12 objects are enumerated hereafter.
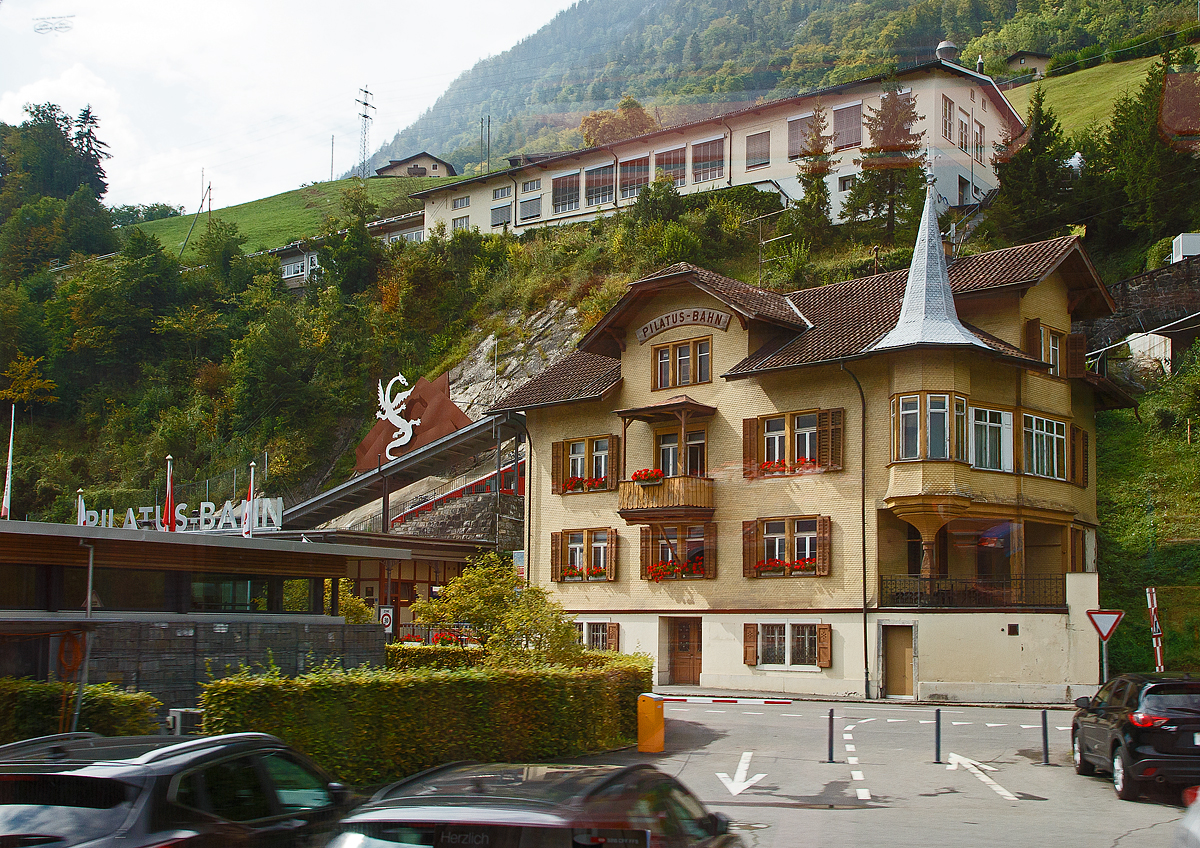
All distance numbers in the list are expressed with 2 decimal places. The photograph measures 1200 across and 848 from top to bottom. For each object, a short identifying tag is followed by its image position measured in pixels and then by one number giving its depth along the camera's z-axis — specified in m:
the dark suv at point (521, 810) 5.69
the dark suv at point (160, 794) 6.44
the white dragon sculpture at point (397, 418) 54.81
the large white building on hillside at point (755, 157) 59.69
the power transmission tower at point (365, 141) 125.79
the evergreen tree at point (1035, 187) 52.41
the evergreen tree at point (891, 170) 57.59
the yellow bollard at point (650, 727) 19.48
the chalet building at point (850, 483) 31.25
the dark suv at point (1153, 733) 13.86
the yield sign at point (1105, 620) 20.00
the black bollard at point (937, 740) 18.04
